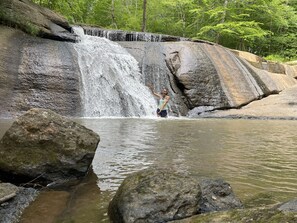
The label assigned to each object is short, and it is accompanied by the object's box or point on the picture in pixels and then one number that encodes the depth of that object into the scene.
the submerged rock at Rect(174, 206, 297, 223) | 1.96
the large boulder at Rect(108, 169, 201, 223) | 2.92
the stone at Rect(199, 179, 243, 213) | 3.31
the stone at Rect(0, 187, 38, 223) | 3.03
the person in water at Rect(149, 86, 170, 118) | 13.70
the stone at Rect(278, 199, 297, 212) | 2.51
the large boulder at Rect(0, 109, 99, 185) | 4.02
